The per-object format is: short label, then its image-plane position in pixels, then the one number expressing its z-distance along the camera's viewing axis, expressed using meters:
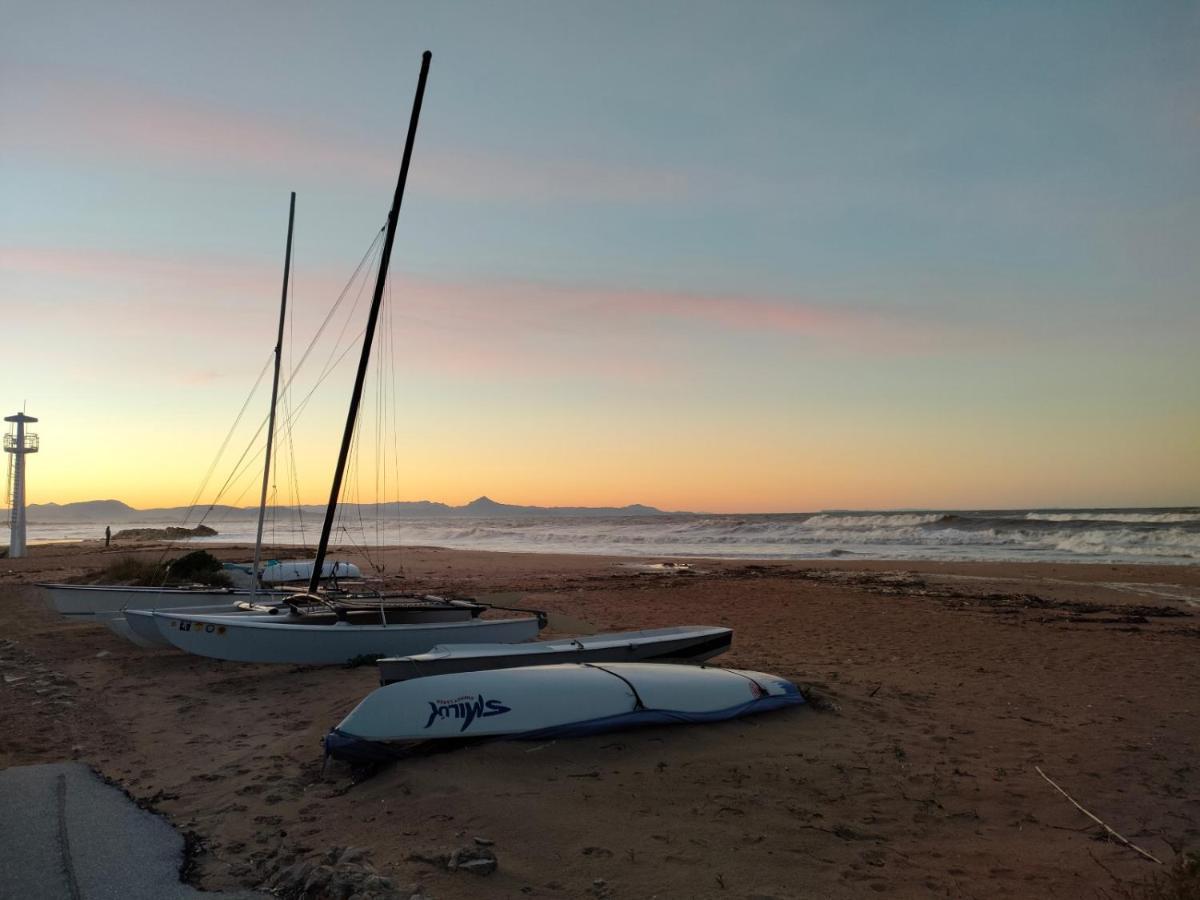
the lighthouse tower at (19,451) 34.83
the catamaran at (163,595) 12.31
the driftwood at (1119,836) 4.42
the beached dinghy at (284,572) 18.19
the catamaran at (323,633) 9.27
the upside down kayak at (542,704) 5.70
